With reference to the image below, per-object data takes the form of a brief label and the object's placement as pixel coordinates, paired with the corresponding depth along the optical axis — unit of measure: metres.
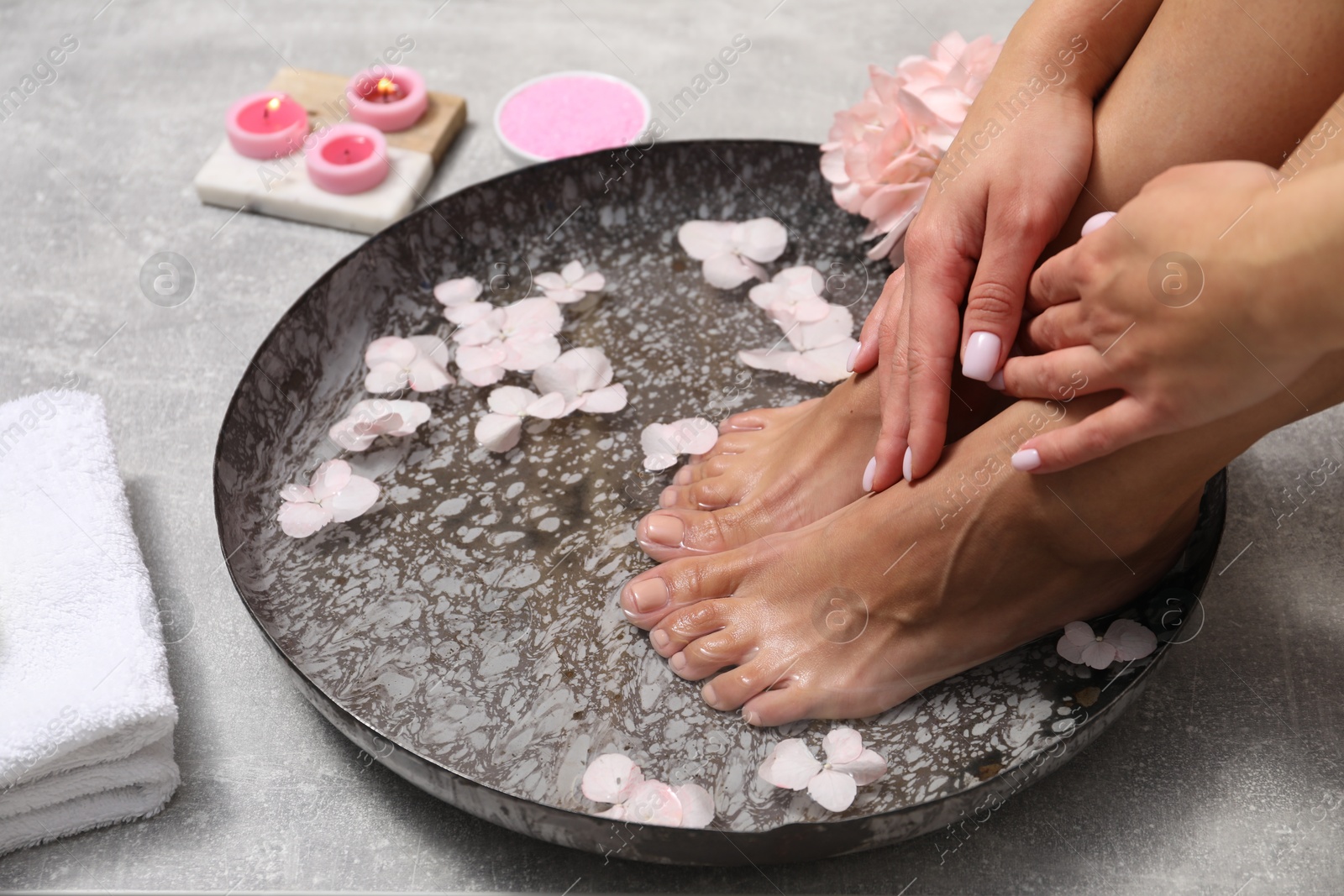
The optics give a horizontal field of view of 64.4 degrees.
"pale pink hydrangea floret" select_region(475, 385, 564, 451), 1.02
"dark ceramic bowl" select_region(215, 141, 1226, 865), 0.77
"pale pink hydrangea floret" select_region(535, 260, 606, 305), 1.16
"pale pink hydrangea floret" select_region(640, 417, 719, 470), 1.03
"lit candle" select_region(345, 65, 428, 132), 1.43
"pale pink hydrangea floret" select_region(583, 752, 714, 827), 0.76
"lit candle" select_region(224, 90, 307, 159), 1.39
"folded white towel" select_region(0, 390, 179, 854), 0.78
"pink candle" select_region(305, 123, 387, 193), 1.34
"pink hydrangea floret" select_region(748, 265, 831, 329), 1.13
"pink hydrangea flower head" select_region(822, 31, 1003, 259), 1.10
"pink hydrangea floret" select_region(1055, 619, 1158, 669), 0.83
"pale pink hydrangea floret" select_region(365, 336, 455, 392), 1.06
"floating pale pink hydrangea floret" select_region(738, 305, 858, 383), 1.09
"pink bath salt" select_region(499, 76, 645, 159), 1.46
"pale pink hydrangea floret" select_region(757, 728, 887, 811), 0.77
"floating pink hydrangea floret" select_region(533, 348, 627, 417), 1.05
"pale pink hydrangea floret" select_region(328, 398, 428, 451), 1.01
